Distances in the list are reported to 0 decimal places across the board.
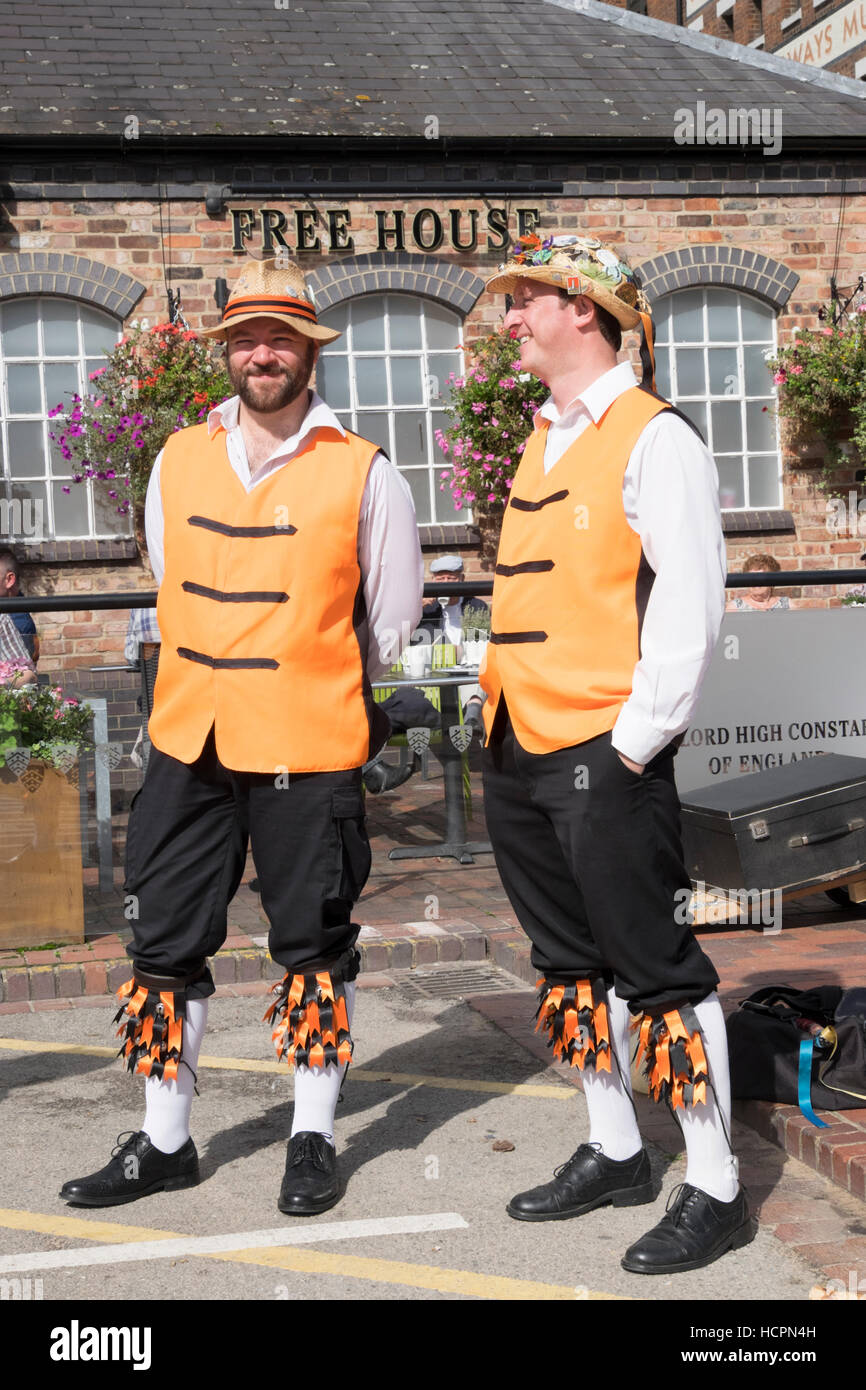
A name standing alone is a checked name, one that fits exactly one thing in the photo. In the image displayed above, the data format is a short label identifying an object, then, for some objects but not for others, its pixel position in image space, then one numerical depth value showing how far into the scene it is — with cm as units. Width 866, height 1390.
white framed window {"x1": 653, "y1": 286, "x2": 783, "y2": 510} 1522
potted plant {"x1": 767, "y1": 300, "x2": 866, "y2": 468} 1470
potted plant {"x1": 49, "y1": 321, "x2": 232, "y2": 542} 1345
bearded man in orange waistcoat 350
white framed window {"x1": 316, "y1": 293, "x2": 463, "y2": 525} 1452
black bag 384
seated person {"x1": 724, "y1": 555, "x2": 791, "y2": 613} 999
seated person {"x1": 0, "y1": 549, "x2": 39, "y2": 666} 845
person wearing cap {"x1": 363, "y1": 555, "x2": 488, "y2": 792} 772
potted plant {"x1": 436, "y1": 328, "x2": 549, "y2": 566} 1413
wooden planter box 586
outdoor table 734
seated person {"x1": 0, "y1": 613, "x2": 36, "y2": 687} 619
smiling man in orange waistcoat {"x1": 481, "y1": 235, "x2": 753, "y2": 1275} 310
